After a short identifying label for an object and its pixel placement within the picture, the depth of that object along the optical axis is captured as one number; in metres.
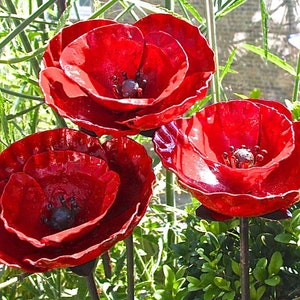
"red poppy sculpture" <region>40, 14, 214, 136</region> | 0.73
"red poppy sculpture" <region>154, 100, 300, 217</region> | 0.71
